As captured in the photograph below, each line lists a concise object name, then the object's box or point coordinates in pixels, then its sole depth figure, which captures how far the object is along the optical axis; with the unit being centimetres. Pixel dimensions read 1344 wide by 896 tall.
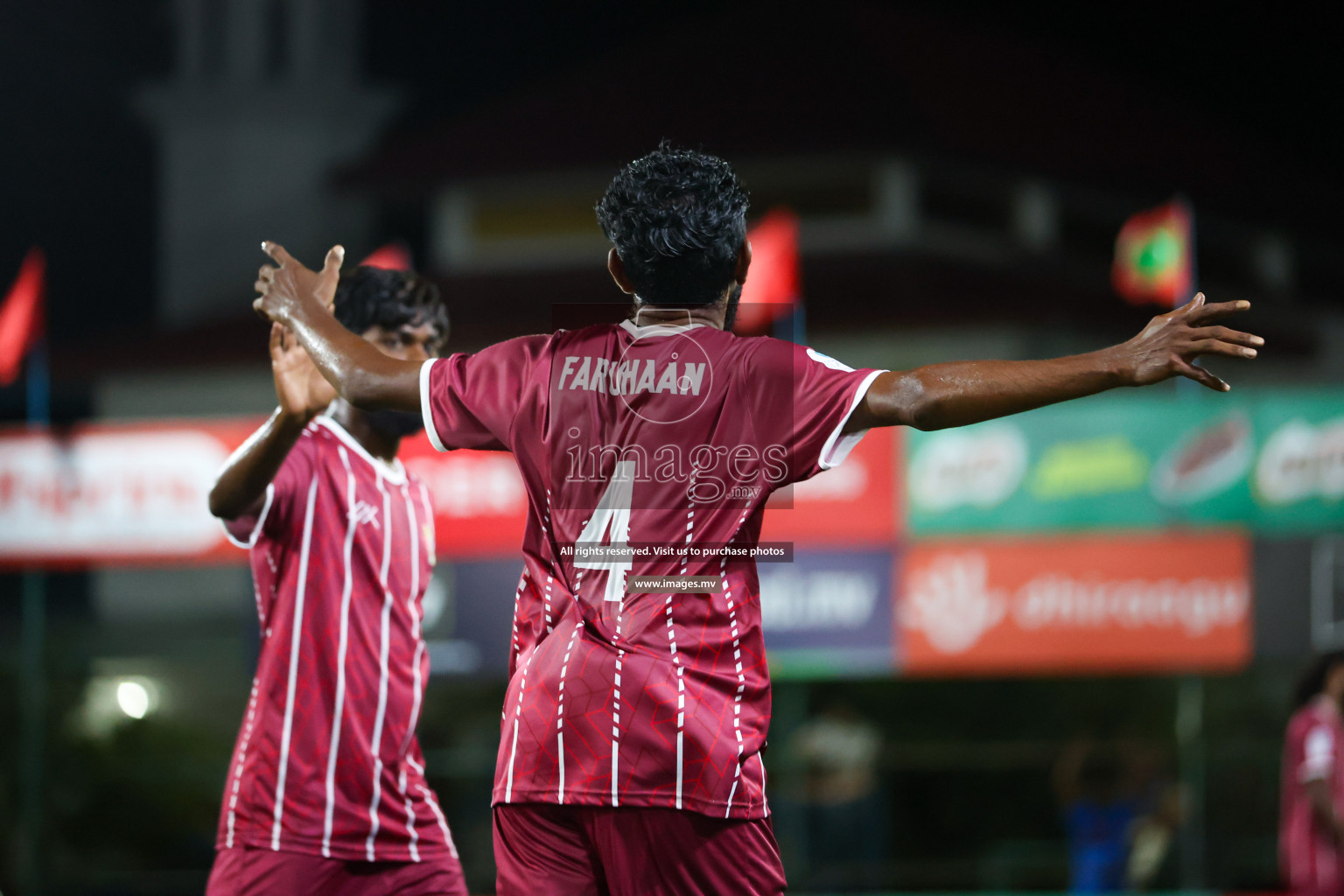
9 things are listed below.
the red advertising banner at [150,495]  1809
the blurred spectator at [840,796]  1970
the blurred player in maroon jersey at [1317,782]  1251
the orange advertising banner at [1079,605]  1662
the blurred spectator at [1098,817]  1812
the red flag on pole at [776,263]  1850
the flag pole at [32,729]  1816
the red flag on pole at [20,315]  2019
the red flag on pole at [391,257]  1483
